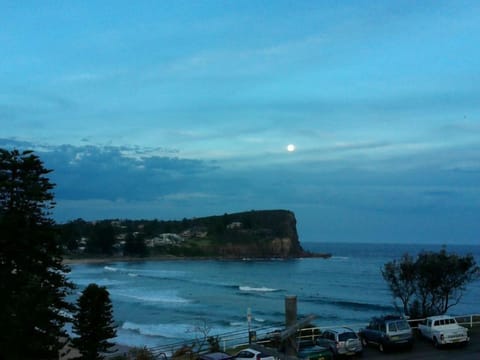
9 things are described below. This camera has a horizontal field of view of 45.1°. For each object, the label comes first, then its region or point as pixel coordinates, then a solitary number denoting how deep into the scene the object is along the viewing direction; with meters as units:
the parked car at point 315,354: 21.05
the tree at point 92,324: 25.34
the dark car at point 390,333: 24.53
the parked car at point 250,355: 20.86
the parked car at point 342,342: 24.03
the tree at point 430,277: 34.28
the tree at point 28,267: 20.62
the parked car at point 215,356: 21.20
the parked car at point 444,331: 24.94
